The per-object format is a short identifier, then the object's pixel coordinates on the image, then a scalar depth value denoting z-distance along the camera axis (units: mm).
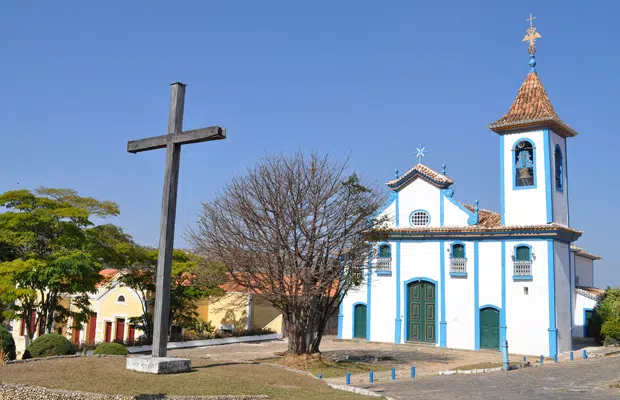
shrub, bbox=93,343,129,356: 16144
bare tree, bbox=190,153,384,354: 20859
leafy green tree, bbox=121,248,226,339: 28172
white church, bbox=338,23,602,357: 28125
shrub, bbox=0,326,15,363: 14144
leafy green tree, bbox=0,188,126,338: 21266
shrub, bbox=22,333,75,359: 15828
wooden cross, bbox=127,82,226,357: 11727
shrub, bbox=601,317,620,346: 30000
